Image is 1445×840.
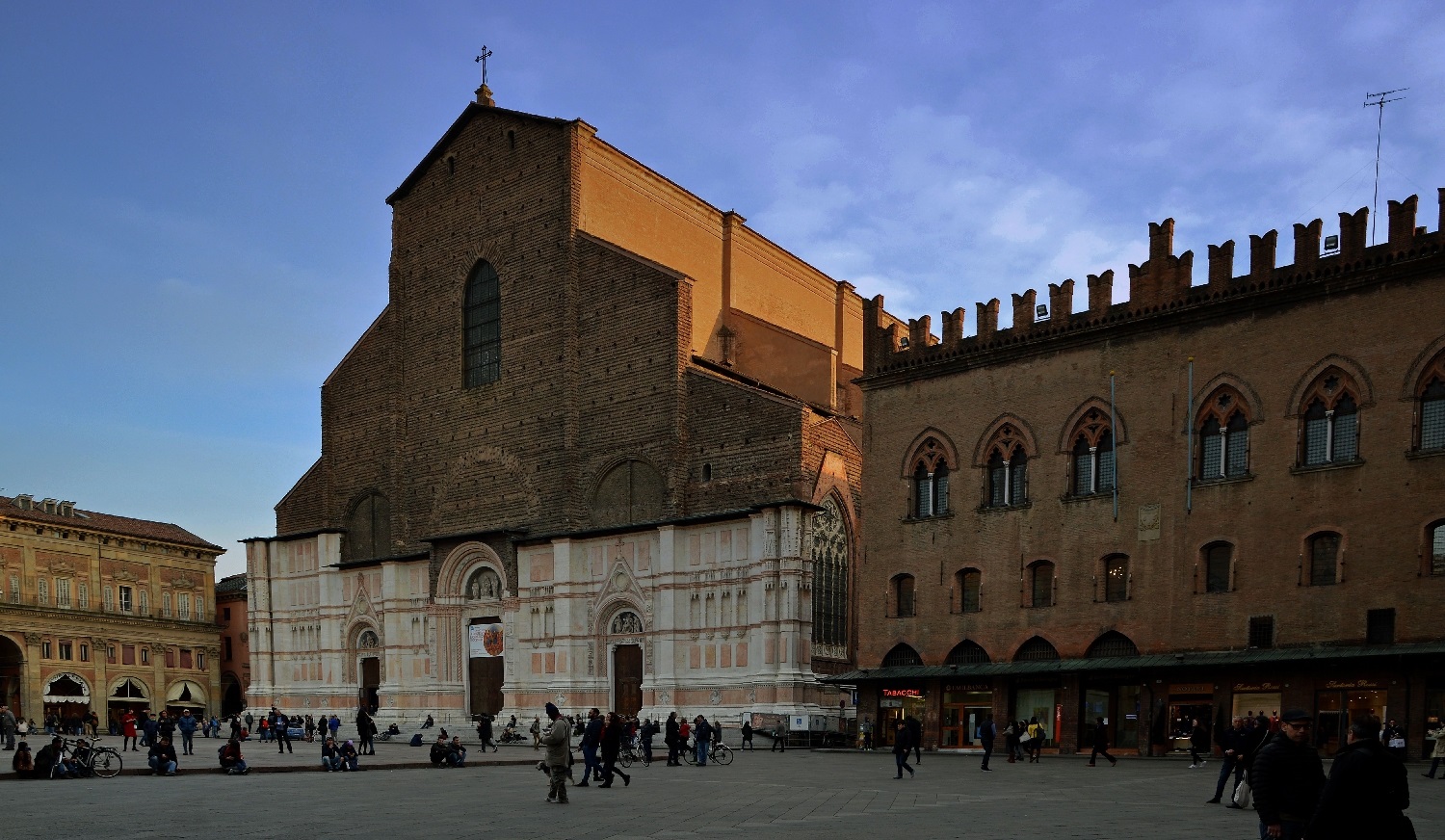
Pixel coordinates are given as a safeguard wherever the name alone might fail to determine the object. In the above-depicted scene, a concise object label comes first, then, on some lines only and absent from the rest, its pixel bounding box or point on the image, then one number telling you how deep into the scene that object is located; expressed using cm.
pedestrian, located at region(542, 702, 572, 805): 1781
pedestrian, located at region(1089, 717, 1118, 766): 2705
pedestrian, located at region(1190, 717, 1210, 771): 2658
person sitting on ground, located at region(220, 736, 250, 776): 2538
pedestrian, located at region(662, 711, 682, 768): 2938
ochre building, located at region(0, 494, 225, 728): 6122
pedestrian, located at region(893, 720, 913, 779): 2359
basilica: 4091
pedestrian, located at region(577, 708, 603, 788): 2105
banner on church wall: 4650
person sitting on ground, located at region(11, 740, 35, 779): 2295
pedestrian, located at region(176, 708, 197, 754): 3322
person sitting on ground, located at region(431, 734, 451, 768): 2850
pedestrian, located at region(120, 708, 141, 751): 3544
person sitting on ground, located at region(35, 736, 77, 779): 2305
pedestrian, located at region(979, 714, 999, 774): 2594
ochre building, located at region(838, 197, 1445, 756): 2727
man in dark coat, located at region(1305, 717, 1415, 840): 695
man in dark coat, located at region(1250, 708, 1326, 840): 844
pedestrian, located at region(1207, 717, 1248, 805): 1723
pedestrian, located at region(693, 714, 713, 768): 2927
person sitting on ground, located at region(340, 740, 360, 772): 2695
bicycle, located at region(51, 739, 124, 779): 2366
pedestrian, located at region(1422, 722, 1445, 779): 2228
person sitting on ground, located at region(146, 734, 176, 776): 2467
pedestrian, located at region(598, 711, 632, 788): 2098
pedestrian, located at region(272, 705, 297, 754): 3625
